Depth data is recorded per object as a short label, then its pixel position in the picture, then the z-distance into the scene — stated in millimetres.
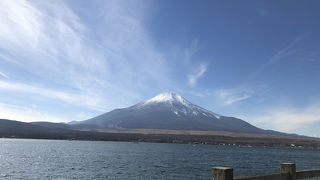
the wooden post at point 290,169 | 8766
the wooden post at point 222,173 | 6719
